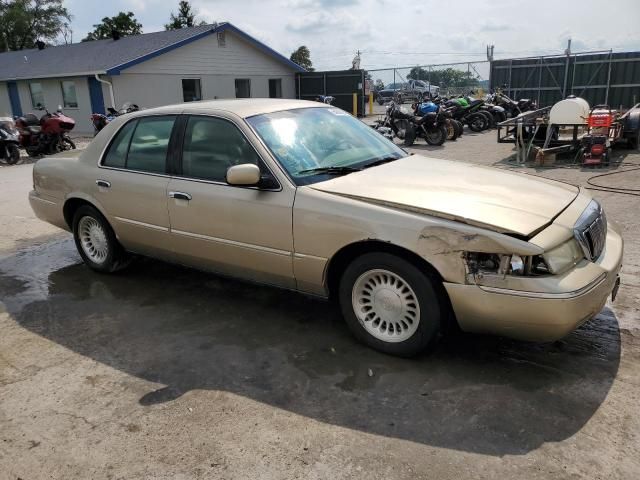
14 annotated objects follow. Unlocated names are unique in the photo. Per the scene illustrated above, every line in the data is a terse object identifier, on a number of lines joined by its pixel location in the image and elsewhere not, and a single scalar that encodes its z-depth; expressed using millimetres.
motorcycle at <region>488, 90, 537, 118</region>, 20016
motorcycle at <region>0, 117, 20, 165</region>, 14213
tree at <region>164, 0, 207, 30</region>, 50906
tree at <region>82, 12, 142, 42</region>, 44656
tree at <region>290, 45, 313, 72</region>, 57781
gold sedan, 3014
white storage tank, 11125
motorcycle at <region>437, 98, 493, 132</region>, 18644
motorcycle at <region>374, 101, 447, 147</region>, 15498
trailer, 10586
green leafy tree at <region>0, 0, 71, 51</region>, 48469
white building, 22562
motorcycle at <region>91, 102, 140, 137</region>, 15759
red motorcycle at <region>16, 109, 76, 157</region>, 14977
